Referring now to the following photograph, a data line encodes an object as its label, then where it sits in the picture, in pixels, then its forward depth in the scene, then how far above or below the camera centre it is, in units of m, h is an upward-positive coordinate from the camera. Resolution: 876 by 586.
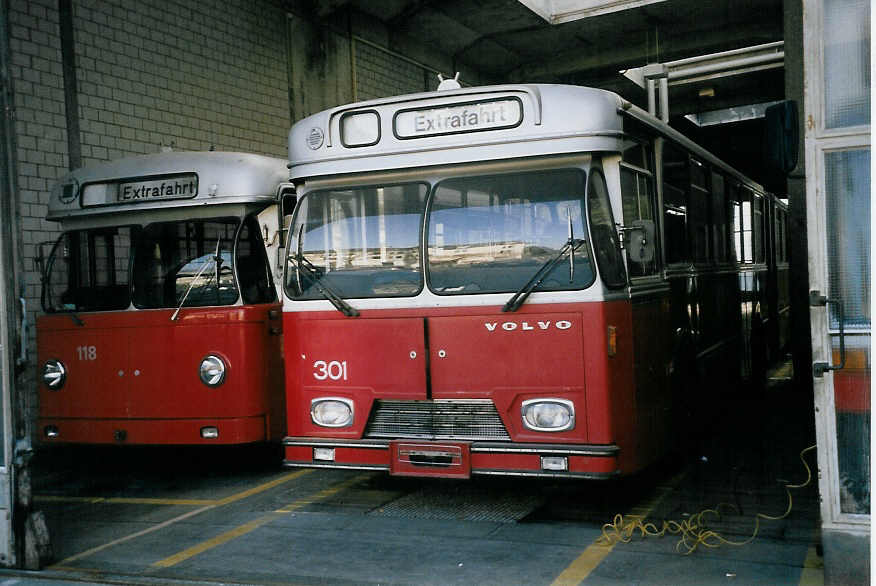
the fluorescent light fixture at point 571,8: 16.31 +4.53
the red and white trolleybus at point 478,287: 6.09 -0.11
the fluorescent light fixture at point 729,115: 24.19 +3.81
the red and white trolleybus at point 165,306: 7.91 -0.18
